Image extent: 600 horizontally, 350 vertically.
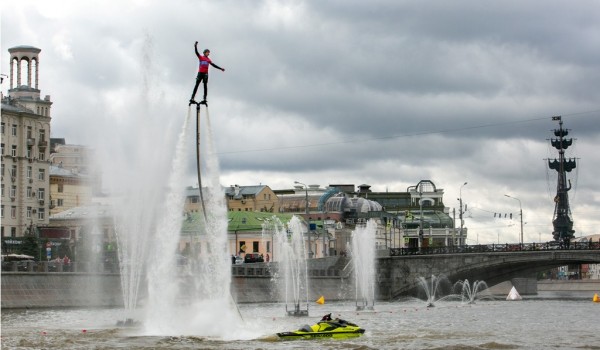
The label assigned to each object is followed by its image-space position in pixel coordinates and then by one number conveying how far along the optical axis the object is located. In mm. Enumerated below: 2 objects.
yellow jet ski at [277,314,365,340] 51719
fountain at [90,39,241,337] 45812
